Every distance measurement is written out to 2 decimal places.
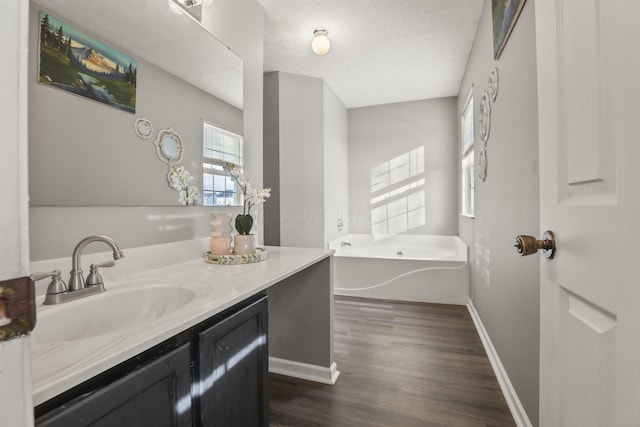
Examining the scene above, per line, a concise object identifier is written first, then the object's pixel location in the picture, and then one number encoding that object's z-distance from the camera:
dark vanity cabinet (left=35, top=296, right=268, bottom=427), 0.56
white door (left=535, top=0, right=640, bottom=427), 0.45
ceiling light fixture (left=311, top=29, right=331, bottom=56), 2.47
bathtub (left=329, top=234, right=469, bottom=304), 3.17
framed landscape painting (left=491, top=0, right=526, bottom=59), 1.47
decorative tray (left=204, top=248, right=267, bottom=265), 1.44
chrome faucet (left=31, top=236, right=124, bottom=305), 0.87
